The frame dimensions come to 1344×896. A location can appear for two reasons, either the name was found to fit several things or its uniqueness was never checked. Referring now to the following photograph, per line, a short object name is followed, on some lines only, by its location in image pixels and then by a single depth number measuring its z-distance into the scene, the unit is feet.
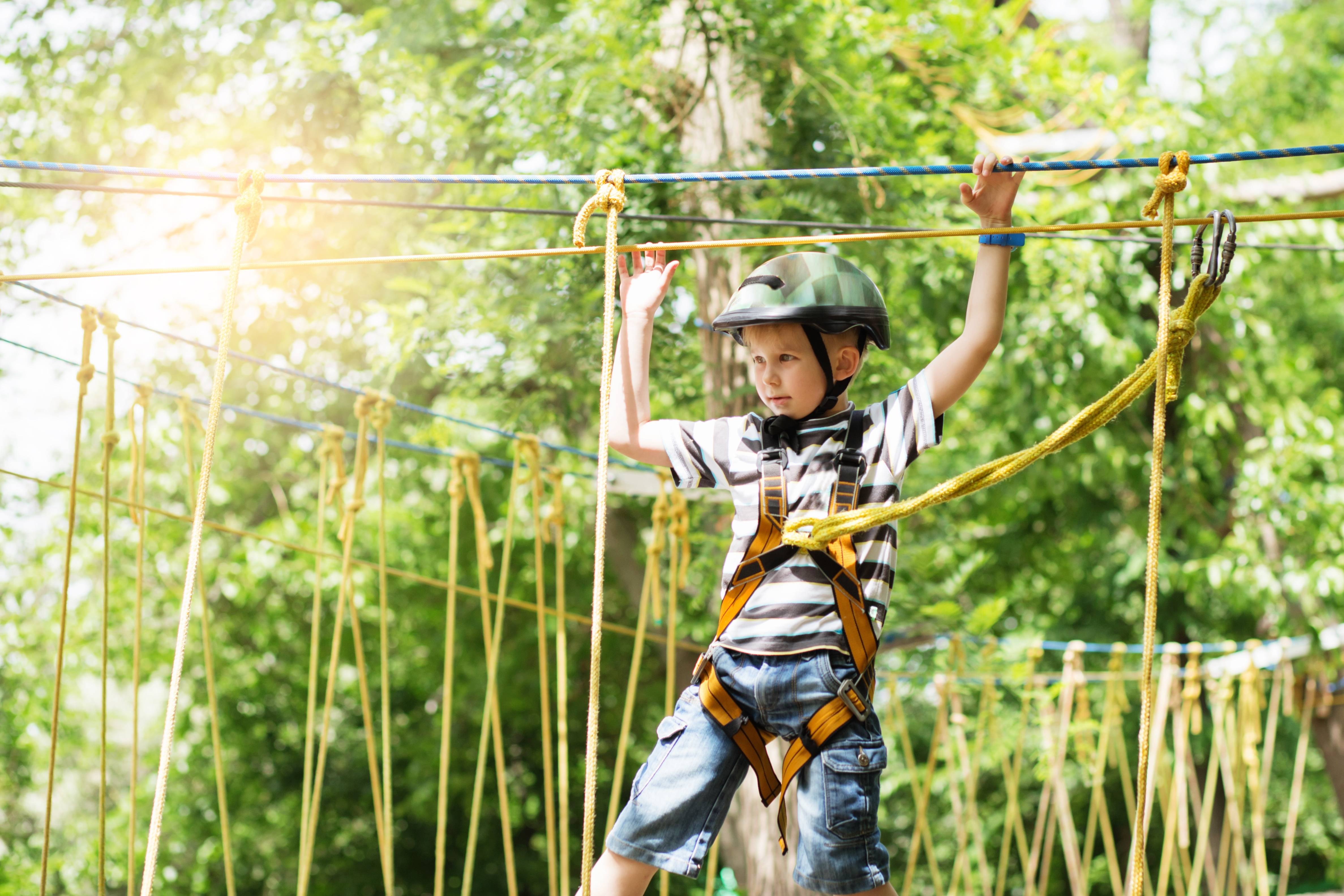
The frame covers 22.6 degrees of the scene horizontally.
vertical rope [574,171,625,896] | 15.51
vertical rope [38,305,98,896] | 18.16
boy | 15.90
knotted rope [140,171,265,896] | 15.47
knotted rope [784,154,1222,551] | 15.85
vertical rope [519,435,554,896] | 21.04
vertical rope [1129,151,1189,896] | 14.90
